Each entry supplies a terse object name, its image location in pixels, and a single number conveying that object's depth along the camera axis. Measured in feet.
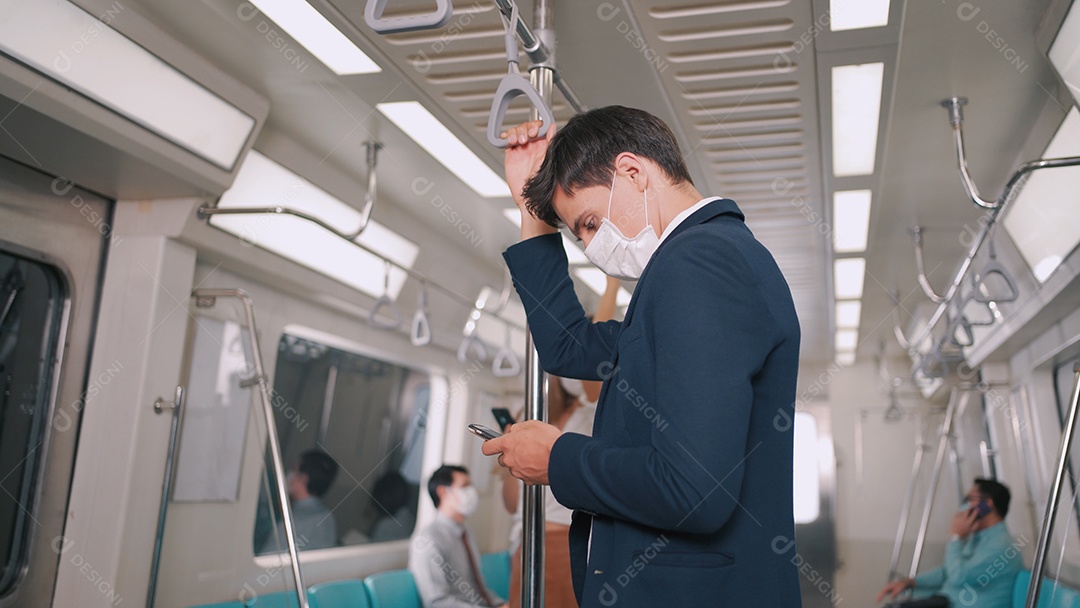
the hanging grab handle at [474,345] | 13.87
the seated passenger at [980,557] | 14.94
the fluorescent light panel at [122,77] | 6.61
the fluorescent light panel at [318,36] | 7.22
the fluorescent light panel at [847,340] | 22.65
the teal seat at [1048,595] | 11.32
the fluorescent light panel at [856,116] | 8.14
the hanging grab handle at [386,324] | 11.77
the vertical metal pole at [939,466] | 18.69
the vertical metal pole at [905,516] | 22.13
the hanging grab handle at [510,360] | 13.83
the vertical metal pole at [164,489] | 9.02
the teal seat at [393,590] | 13.46
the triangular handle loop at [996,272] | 9.95
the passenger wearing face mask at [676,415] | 3.04
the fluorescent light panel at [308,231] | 10.70
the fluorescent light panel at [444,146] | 9.43
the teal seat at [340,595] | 11.76
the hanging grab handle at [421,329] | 12.05
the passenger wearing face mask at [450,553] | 14.12
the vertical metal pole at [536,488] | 5.37
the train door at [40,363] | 8.45
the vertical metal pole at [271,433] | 8.80
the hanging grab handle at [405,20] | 4.14
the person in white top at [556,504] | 7.84
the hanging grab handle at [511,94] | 4.83
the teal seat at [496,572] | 18.45
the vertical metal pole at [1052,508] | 7.57
